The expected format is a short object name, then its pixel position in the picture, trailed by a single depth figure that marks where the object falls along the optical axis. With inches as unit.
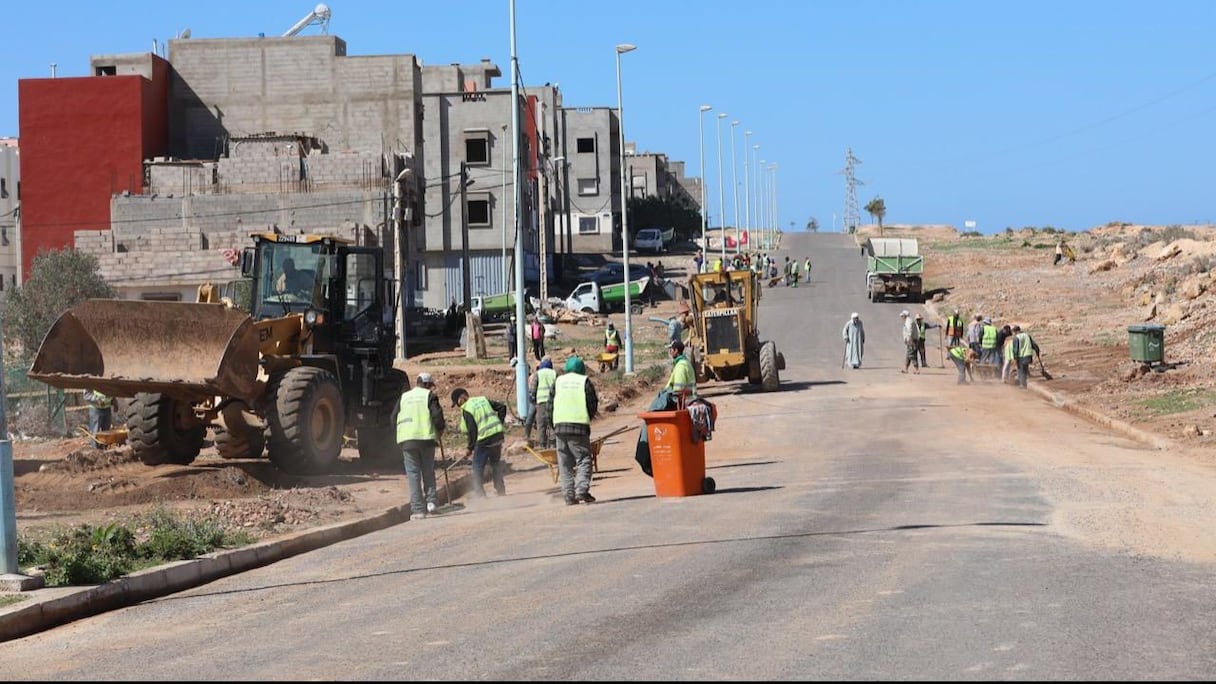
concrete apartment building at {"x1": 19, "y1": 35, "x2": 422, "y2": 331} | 2277.3
